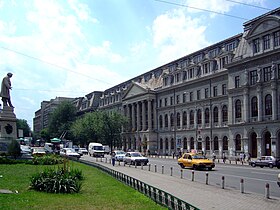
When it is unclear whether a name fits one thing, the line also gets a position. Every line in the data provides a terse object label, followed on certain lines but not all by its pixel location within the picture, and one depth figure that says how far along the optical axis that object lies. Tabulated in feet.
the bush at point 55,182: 41.25
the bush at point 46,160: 85.94
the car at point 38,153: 118.90
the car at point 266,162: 109.43
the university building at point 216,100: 136.34
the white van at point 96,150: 186.11
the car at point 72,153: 146.70
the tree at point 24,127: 477.14
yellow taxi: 91.86
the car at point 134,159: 115.78
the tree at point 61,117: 342.78
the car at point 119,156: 140.67
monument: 99.06
